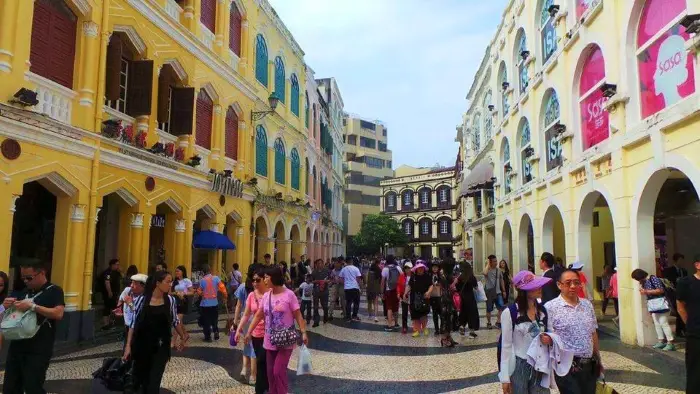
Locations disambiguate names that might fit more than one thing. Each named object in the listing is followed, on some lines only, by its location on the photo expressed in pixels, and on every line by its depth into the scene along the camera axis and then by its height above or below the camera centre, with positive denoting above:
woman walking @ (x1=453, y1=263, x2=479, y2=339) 10.09 -0.96
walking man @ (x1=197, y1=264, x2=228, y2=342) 9.86 -1.00
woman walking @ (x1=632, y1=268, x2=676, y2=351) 8.29 -0.88
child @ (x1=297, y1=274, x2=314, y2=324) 12.05 -1.02
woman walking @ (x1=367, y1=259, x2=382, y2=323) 13.40 -0.85
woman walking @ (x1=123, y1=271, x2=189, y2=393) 4.77 -0.85
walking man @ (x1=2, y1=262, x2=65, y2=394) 4.41 -0.84
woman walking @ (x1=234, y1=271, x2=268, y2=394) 5.57 -0.93
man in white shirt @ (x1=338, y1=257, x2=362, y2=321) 12.81 -0.96
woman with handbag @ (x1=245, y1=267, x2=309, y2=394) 5.01 -0.80
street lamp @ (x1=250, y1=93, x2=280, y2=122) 16.97 +4.90
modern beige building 57.81 +10.28
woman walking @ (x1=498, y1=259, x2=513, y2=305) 12.04 -0.64
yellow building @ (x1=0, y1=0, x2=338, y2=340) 8.70 +2.72
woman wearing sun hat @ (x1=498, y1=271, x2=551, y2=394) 3.77 -0.65
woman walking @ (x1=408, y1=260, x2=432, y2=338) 10.50 -0.88
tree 49.66 +1.70
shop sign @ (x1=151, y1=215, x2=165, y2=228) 13.70 +0.81
